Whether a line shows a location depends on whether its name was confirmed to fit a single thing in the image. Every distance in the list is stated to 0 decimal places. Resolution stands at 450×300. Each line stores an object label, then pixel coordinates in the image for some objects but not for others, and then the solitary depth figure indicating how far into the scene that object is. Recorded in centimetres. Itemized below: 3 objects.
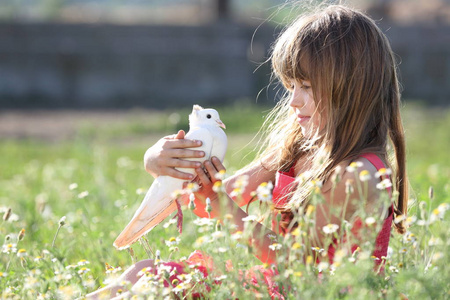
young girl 479
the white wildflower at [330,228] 390
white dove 479
